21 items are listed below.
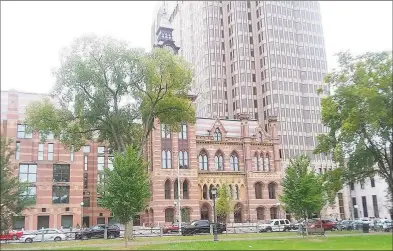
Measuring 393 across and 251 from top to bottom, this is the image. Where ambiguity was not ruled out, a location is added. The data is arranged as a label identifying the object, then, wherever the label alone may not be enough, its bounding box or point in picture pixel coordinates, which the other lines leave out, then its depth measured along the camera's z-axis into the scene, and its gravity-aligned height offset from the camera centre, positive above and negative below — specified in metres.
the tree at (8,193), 27.73 +1.45
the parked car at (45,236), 39.59 -2.31
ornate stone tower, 67.50 +29.03
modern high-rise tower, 96.50 +35.17
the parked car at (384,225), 41.97 -2.59
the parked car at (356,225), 47.86 -2.61
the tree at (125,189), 28.14 +1.44
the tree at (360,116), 33.59 +7.48
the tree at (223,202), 55.77 +0.66
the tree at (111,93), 36.66 +11.02
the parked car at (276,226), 48.19 -2.45
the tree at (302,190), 32.72 +1.13
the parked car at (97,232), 40.03 -2.11
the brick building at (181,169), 59.53 +6.07
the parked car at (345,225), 50.89 -2.82
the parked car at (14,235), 43.10 -2.26
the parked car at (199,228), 42.97 -2.09
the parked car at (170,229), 48.28 -2.37
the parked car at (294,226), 49.82 -2.57
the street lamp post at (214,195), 29.94 -0.25
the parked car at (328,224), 48.72 -2.53
